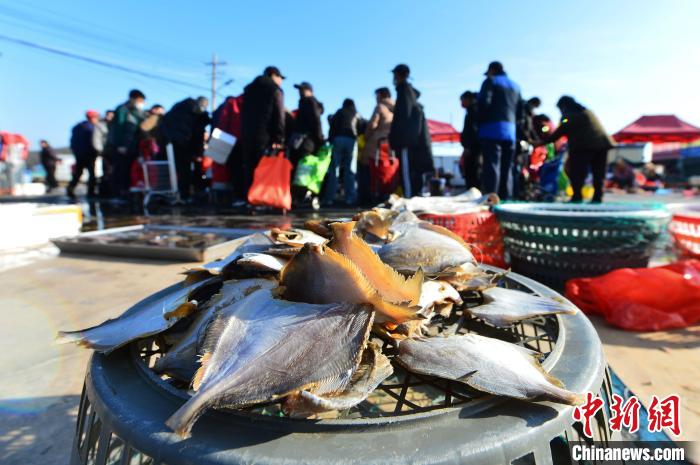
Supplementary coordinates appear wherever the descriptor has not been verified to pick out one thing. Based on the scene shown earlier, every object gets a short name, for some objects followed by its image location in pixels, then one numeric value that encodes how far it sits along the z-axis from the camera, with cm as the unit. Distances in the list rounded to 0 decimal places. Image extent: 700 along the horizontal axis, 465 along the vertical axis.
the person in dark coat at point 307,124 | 791
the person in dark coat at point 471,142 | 774
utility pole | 3778
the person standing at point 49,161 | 1796
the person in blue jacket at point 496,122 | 559
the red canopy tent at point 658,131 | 1728
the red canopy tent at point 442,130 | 1529
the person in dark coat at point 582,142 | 545
